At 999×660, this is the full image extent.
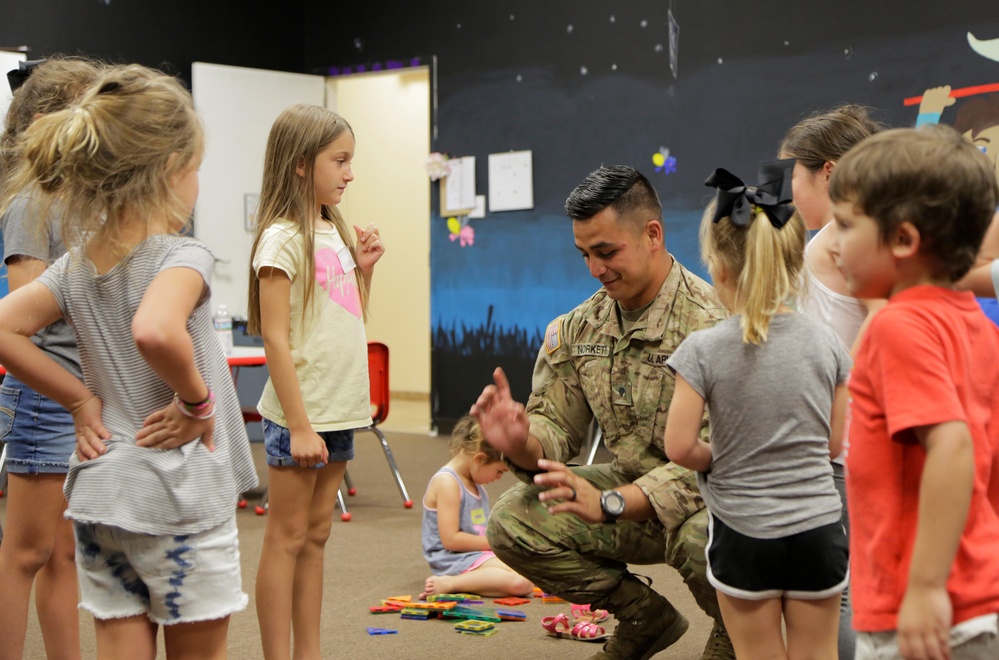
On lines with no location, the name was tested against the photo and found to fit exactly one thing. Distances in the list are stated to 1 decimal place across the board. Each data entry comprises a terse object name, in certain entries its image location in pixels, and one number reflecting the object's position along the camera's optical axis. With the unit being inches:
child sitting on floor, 132.9
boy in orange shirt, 47.9
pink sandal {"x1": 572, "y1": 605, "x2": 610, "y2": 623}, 118.3
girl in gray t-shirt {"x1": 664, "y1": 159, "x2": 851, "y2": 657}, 71.7
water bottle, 194.4
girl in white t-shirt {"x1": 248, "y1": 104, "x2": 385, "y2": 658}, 91.1
